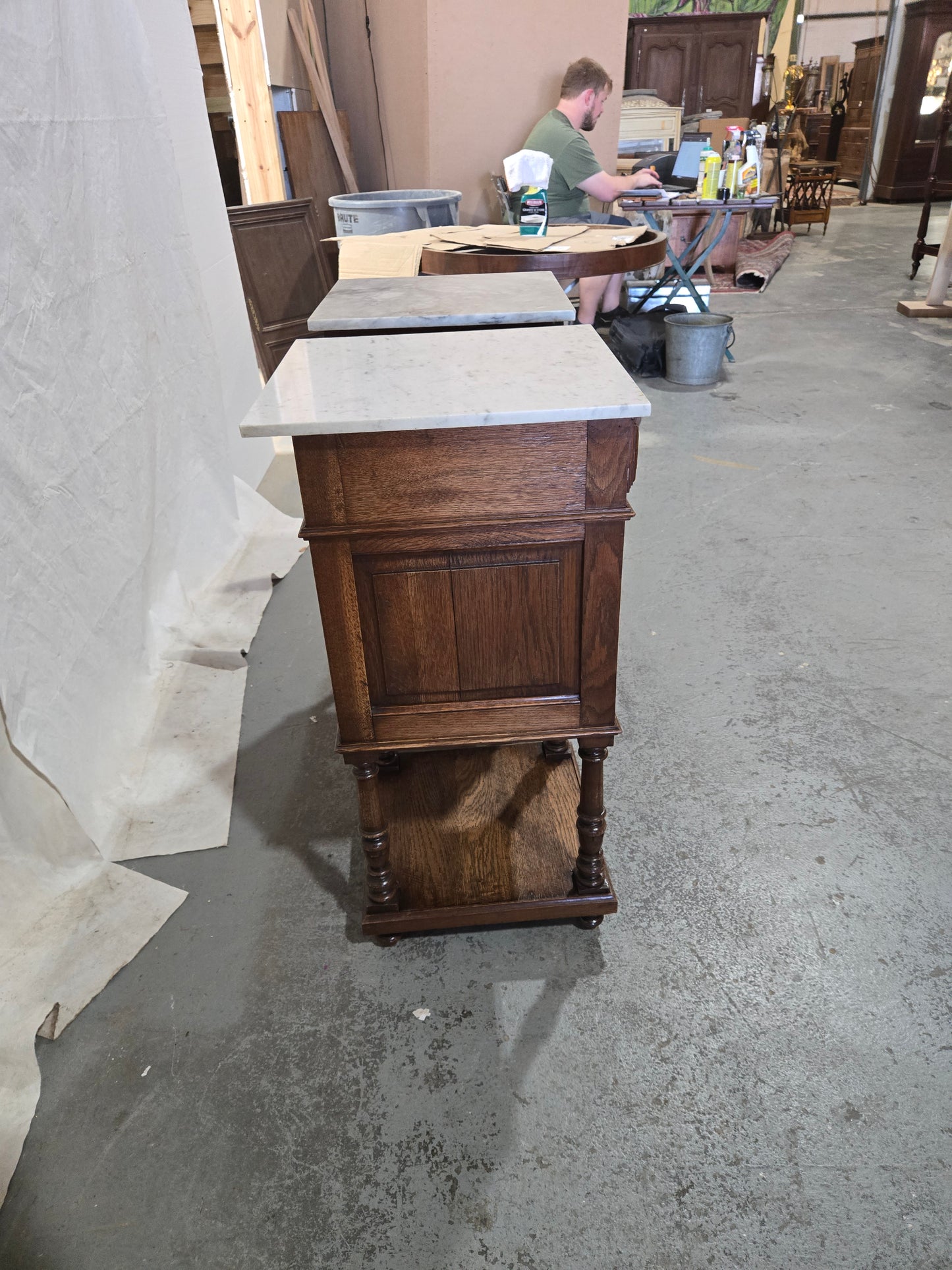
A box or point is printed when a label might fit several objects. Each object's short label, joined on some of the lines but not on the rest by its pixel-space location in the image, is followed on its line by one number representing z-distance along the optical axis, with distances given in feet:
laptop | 17.34
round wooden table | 8.20
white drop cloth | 5.08
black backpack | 14.82
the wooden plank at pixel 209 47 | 16.58
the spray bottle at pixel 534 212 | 8.52
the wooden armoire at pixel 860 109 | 33.94
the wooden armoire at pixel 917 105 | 30.48
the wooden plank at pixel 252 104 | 13.43
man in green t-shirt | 14.46
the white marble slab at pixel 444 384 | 3.45
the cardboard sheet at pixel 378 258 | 7.38
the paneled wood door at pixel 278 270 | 12.09
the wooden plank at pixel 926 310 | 17.57
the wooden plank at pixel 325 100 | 16.70
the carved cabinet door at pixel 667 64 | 33.27
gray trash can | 11.84
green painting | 34.96
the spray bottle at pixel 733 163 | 14.66
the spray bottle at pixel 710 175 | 14.76
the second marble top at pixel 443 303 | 5.32
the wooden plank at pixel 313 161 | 15.40
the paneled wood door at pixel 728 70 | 33.19
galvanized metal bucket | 14.05
